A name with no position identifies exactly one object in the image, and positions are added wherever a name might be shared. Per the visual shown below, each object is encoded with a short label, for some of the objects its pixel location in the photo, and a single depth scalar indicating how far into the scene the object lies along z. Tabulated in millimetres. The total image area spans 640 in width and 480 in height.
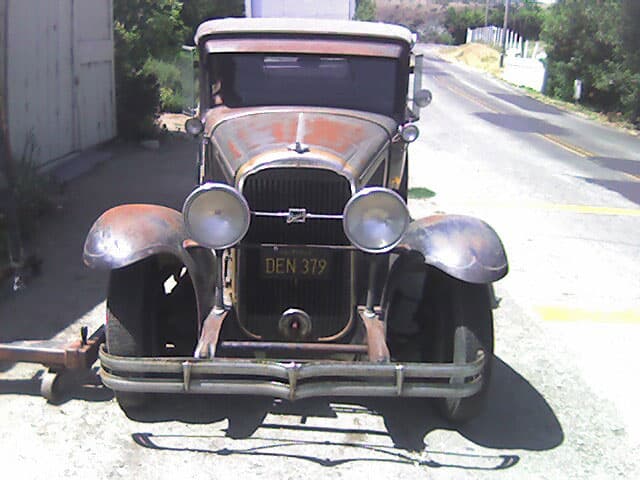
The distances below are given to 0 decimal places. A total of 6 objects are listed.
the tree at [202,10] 25500
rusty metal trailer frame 4586
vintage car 4008
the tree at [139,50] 14383
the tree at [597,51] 23438
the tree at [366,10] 62344
